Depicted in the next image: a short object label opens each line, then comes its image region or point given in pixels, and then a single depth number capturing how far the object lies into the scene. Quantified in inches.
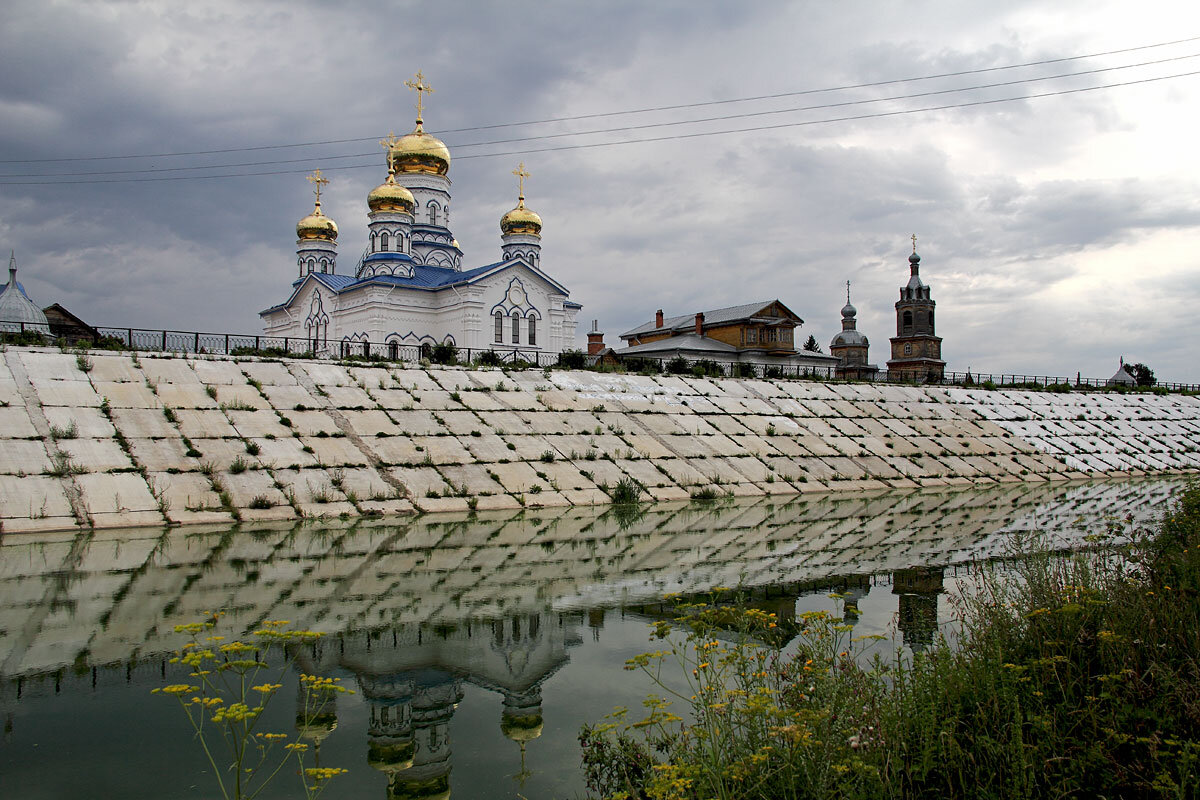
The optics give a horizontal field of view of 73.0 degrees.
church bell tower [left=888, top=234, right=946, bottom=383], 3344.0
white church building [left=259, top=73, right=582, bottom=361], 1843.0
